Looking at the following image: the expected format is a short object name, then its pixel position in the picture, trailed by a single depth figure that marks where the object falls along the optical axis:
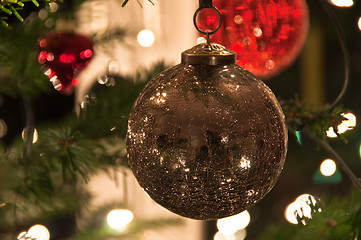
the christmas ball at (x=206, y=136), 0.48
